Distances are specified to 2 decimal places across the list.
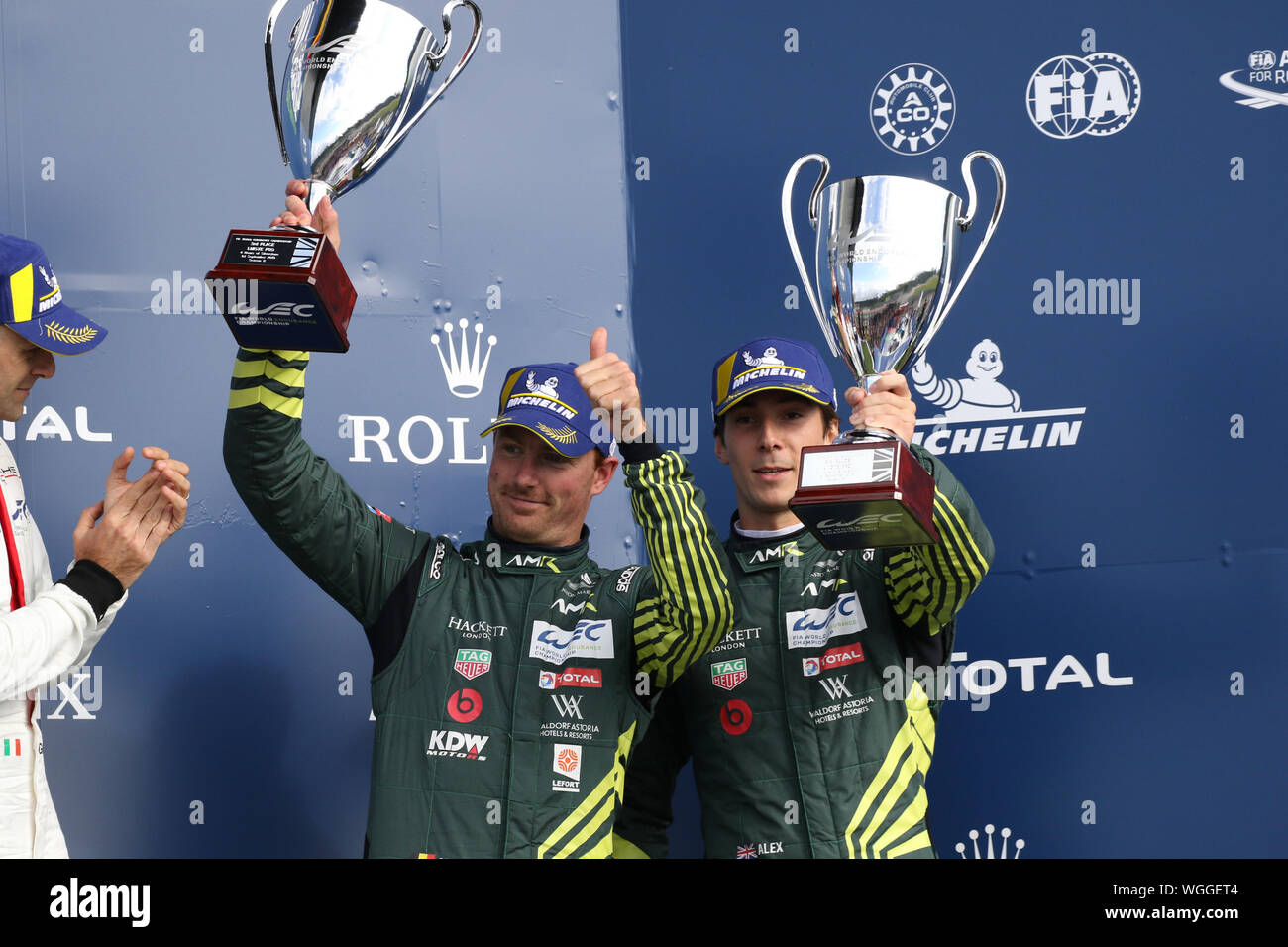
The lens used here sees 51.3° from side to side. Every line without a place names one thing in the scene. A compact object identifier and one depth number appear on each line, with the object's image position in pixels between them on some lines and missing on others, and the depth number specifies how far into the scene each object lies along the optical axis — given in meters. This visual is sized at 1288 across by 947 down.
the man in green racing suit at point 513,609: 2.29
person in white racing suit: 2.17
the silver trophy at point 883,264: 2.33
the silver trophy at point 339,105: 2.15
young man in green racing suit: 2.38
